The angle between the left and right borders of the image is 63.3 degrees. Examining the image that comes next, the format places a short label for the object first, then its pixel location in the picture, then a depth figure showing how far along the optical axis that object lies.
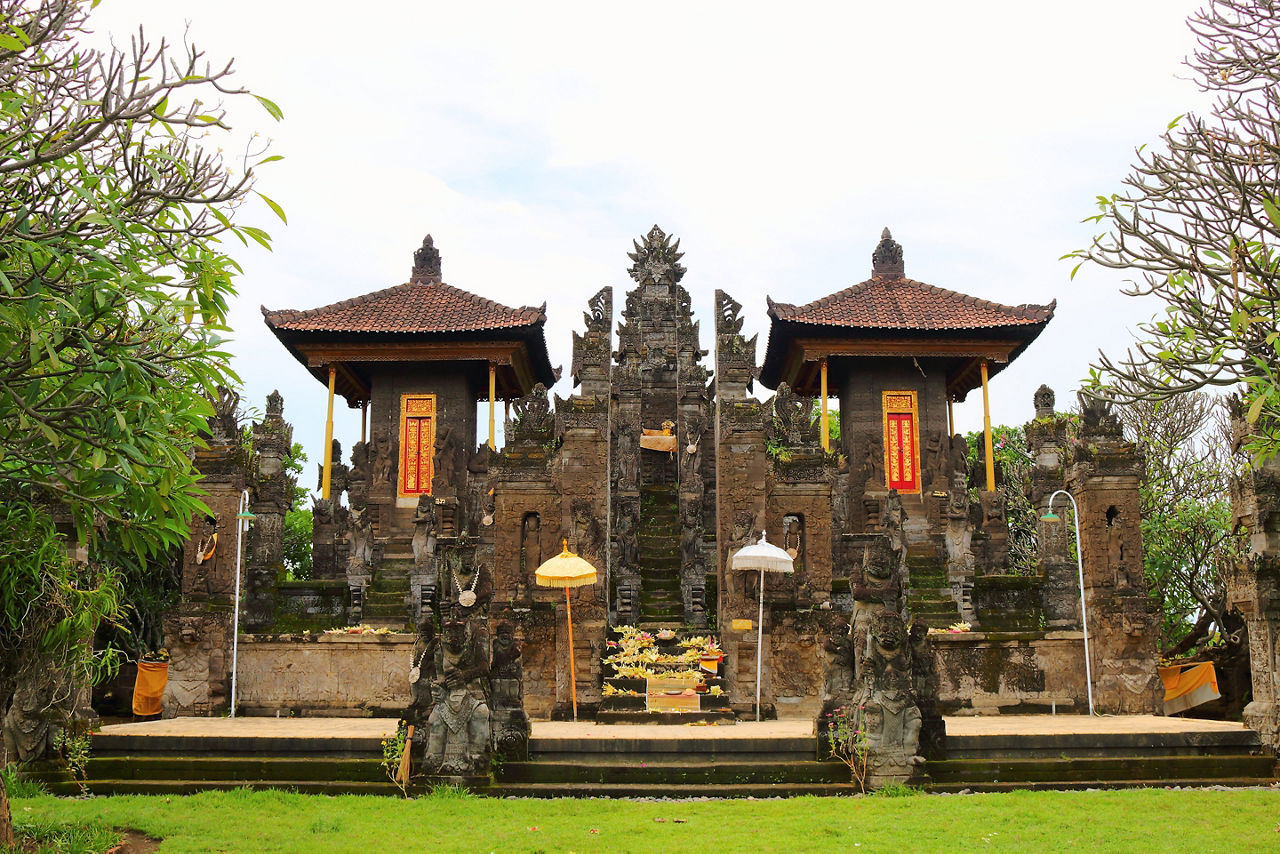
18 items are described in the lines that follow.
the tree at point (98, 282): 5.73
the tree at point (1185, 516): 20.12
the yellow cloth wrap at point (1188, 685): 14.52
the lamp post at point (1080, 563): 14.42
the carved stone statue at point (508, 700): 10.13
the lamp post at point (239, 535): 14.02
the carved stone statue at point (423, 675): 10.05
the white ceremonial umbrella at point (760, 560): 13.07
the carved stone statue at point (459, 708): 9.71
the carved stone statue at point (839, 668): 10.82
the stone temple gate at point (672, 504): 14.20
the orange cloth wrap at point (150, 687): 14.50
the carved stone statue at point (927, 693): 10.13
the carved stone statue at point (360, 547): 17.91
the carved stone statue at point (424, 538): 17.19
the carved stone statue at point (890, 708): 9.77
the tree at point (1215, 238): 7.50
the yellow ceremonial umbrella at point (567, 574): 13.19
